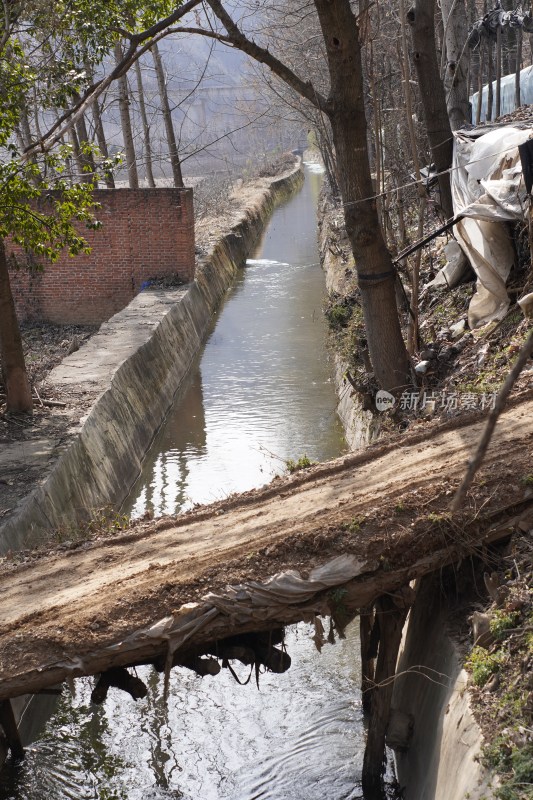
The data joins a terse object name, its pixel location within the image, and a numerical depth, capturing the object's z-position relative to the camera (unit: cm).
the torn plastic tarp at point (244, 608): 521
